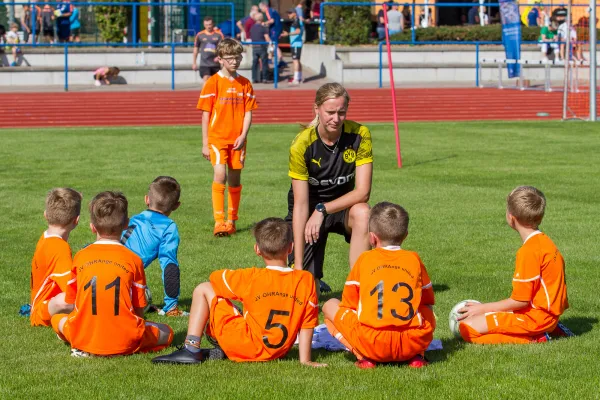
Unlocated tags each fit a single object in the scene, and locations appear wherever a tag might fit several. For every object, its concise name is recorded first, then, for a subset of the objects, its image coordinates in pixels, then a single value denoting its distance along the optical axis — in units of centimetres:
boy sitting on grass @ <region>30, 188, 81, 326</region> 709
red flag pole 1678
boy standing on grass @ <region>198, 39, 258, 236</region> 1154
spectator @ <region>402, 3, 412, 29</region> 4169
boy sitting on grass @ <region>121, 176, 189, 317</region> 777
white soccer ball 701
